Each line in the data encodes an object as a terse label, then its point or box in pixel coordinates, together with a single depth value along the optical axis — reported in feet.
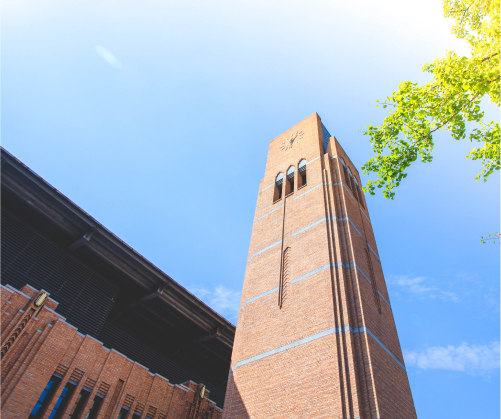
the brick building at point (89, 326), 36.88
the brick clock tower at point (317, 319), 37.04
